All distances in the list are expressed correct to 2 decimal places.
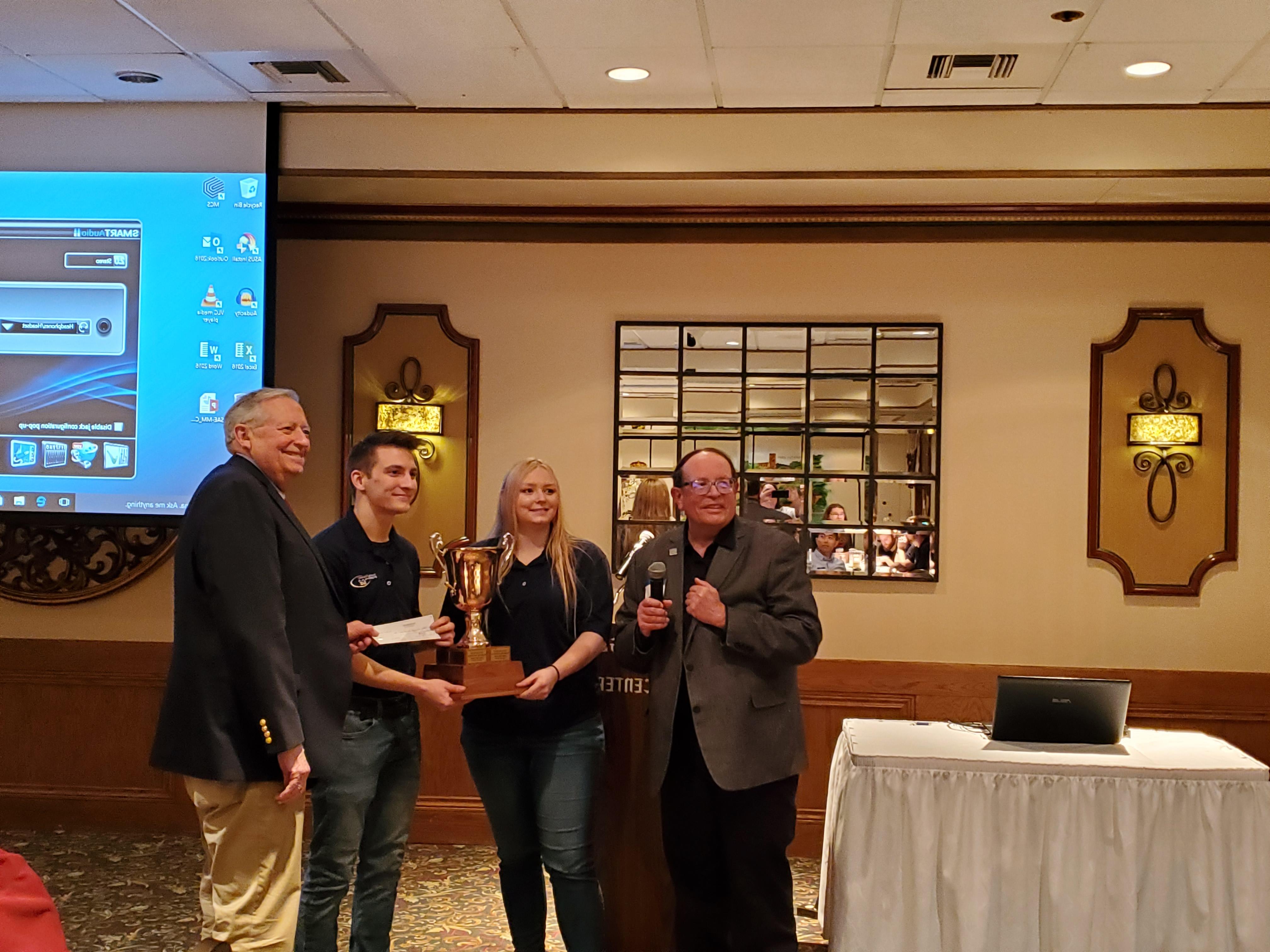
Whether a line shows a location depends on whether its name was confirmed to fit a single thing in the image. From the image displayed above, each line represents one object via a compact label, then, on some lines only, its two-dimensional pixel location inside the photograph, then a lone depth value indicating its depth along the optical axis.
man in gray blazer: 3.38
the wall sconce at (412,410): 5.42
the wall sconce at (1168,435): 5.14
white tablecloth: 3.38
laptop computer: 3.57
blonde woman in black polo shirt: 3.35
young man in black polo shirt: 3.17
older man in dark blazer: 2.70
